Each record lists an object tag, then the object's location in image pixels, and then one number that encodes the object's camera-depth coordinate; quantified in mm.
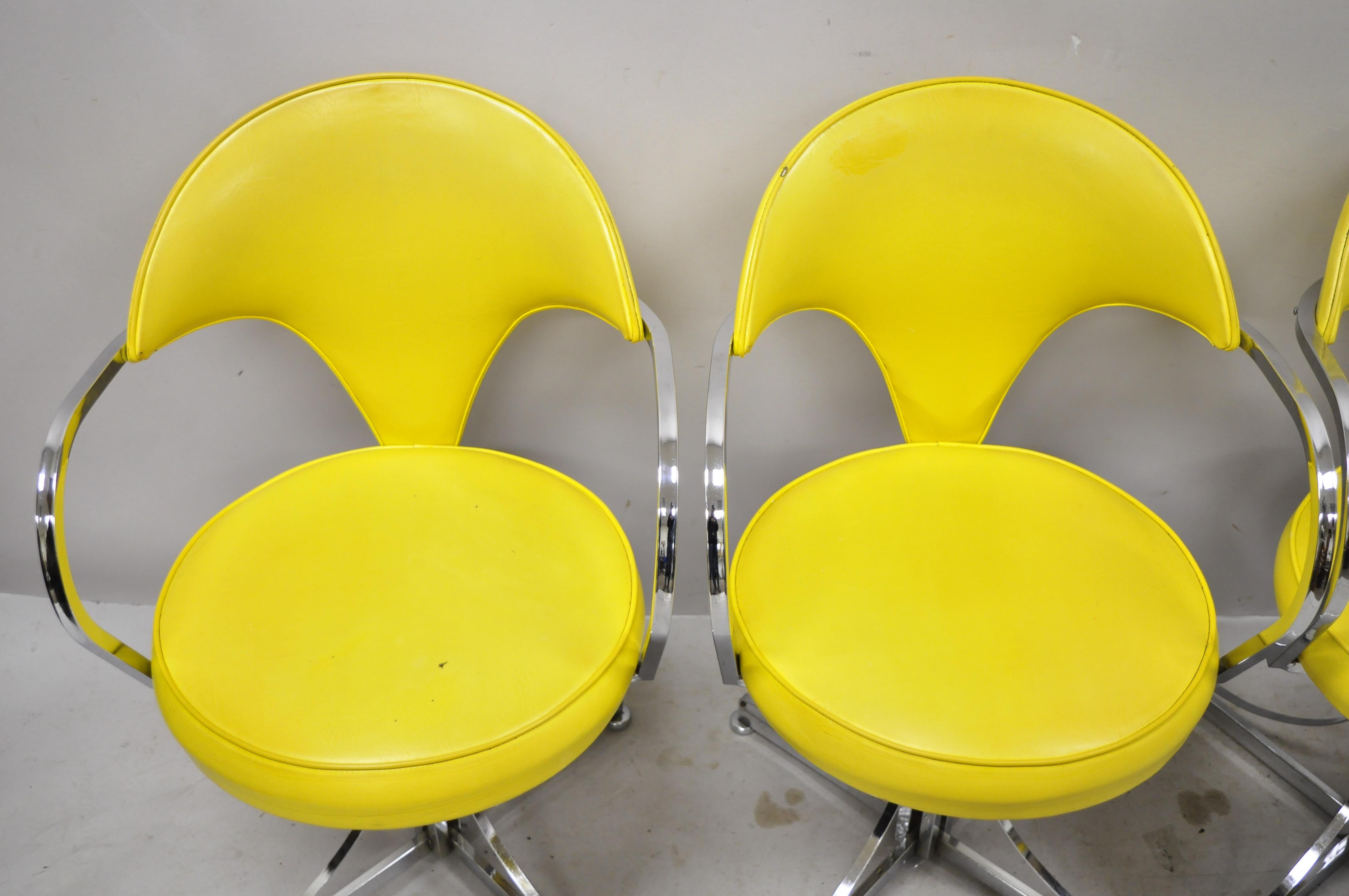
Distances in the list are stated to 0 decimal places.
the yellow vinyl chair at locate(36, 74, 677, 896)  878
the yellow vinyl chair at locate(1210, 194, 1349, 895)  952
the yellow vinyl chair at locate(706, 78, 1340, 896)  883
